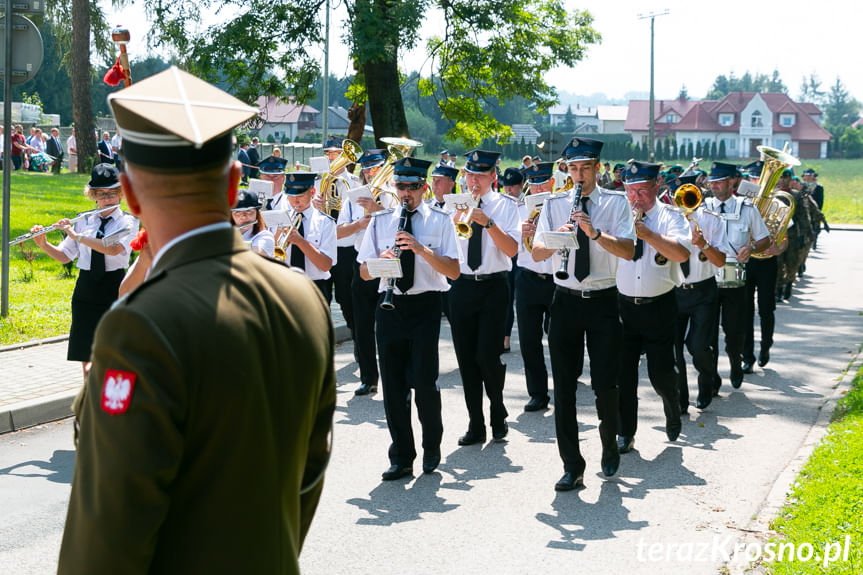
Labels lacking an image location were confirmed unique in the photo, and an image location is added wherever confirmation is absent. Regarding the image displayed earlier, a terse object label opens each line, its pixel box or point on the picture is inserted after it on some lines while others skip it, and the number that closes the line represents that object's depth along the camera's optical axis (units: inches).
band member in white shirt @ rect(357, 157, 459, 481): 296.5
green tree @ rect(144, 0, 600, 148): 781.3
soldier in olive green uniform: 82.0
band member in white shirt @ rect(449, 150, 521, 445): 335.9
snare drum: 416.5
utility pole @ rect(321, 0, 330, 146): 884.4
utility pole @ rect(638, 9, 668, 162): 1751.2
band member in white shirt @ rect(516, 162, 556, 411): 384.8
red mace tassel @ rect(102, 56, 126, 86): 361.4
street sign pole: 443.4
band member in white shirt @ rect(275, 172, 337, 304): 368.0
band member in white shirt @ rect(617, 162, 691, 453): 321.4
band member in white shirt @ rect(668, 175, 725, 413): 381.4
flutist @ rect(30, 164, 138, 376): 311.4
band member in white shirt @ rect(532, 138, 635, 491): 282.7
